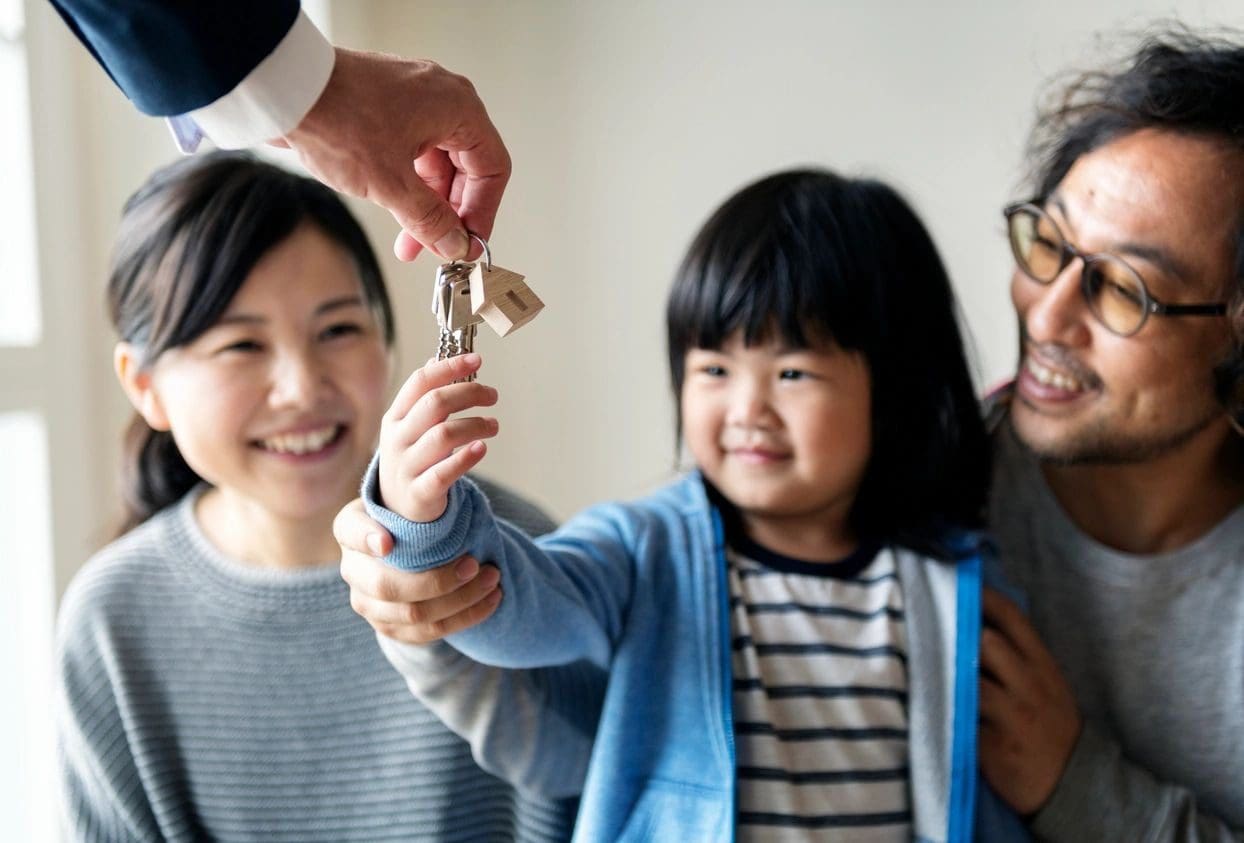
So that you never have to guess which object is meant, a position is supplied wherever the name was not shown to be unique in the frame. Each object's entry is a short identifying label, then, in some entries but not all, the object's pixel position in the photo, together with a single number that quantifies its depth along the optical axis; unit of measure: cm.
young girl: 96
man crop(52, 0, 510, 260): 61
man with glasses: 108
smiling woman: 108
